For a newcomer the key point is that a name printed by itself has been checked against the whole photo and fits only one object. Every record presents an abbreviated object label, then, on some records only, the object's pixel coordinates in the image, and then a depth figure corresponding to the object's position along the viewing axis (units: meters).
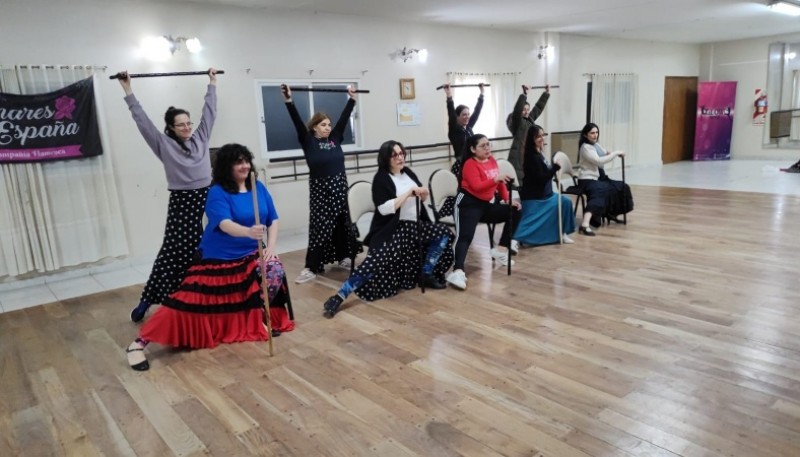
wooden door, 11.23
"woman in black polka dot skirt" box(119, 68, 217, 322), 3.37
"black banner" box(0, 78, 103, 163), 4.25
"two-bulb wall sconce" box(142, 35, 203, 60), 4.89
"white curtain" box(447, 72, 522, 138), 7.50
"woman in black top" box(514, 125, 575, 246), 4.87
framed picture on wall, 6.70
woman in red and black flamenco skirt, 2.90
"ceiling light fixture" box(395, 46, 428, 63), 6.66
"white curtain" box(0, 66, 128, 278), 4.35
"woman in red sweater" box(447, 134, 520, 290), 4.04
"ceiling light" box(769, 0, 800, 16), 6.88
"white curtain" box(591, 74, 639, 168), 9.51
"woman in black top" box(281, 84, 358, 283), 4.13
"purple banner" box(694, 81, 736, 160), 11.03
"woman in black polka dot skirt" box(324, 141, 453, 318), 3.70
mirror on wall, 10.61
